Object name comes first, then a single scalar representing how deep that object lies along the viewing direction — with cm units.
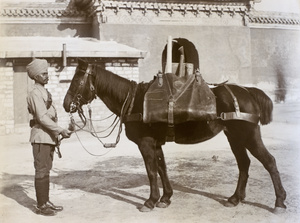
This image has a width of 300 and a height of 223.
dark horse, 472
